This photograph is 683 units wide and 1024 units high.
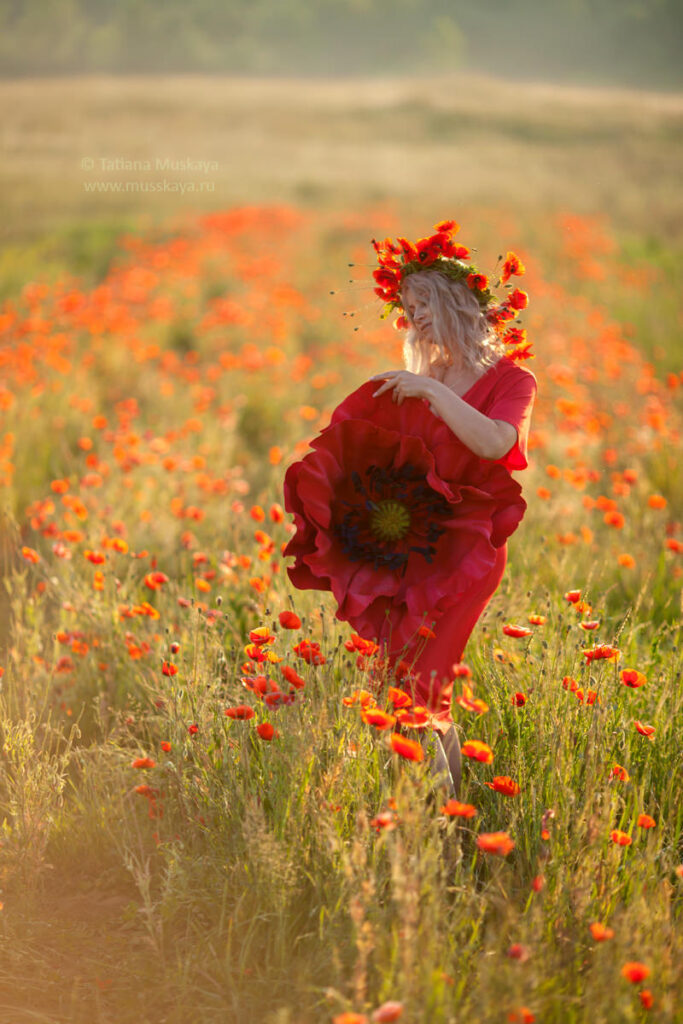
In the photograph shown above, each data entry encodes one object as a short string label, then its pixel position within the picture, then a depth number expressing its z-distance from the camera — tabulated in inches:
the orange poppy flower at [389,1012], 311.3
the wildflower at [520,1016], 315.0
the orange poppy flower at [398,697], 337.1
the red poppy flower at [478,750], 328.3
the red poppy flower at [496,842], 317.8
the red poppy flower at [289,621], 344.1
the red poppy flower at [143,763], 343.1
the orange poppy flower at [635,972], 313.2
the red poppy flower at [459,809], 322.3
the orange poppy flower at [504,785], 332.6
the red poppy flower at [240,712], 340.4
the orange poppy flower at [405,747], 324.7
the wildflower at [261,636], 343.8
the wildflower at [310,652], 342.3
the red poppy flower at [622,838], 329.7
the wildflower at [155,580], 370.8
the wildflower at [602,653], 345.0
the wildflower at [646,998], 318.1
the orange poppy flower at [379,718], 329.2
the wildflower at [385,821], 324.4
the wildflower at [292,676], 338.3
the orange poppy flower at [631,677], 342.8
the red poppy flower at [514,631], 348.1
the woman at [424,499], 352.5
